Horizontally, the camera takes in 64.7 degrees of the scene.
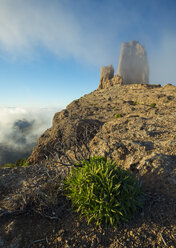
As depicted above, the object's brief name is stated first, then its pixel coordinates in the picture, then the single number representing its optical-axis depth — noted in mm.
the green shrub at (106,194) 3771
